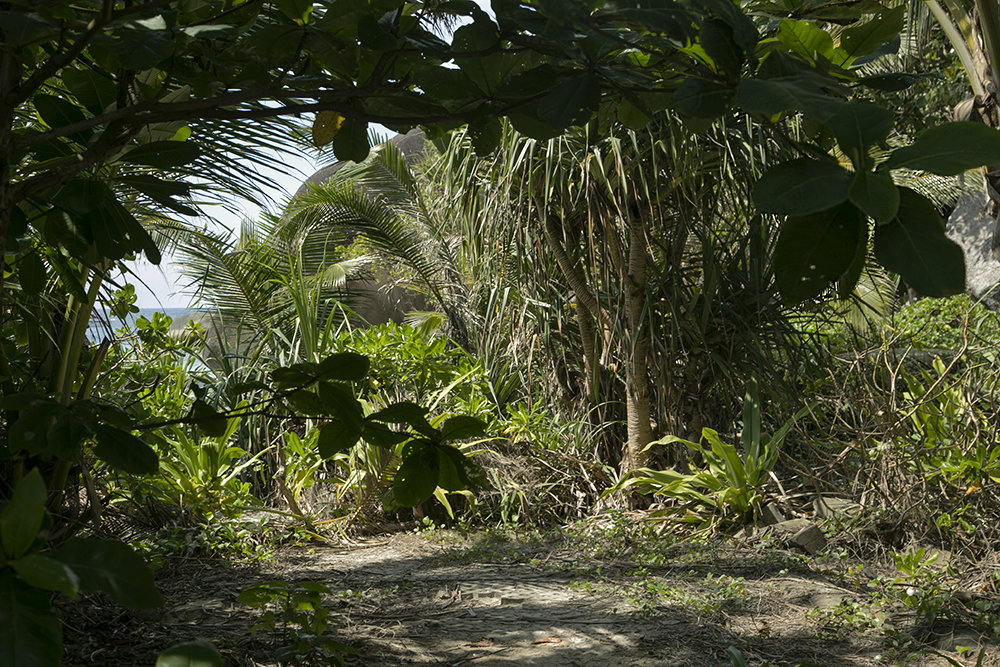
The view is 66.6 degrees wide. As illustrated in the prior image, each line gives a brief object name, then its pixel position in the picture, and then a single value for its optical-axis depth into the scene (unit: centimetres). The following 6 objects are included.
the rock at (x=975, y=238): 895
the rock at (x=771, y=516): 349
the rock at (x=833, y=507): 334
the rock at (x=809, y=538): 324
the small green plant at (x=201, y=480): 356
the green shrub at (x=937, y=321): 521
